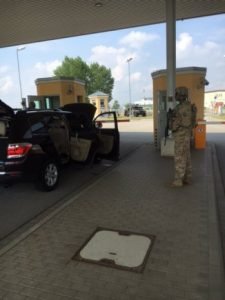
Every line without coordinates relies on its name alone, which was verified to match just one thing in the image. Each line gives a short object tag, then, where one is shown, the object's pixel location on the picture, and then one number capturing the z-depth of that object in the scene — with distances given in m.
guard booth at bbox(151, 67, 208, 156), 11.48
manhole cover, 3.03
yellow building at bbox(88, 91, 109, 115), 38.99
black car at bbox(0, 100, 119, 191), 4.95
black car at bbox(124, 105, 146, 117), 40.88
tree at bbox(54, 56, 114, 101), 61.09
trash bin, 10.04
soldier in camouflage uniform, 5.46
